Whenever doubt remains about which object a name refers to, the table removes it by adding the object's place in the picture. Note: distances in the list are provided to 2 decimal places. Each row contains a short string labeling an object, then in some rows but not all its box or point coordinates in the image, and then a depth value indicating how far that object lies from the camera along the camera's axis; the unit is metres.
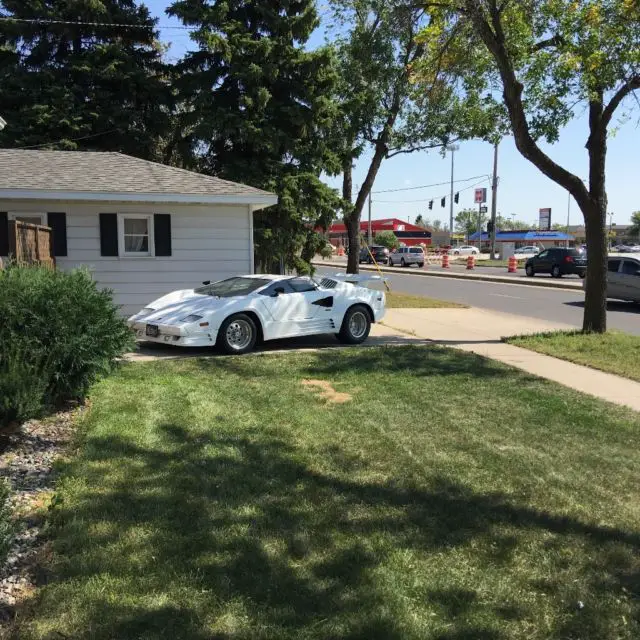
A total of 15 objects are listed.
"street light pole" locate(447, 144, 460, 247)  79.30
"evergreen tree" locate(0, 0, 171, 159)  19.53
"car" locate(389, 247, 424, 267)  49.00
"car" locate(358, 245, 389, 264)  56.69
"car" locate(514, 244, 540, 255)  71.81
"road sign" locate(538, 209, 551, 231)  96.88
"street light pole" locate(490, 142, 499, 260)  49.76
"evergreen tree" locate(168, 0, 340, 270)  17.78
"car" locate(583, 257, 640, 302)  19.69
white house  12.27
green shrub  5.26
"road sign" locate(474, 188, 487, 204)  72.26
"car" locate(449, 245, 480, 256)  76.44
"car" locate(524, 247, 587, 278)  32.34
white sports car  9.34
